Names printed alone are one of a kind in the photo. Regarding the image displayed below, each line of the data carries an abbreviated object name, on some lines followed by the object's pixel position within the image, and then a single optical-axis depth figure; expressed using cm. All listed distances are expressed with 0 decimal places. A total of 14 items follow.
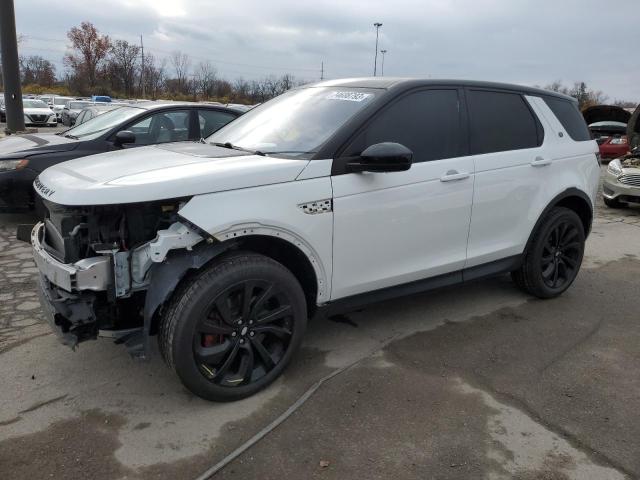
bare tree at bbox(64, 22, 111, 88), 6456
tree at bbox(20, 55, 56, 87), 6606
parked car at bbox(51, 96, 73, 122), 3263
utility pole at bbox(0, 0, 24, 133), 1173
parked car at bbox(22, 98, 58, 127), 2662
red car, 1838
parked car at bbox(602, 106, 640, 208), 987
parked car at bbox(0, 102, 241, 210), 612
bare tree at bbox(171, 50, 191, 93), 6188
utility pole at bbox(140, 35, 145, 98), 5975
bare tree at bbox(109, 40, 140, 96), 6135
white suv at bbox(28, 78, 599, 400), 278
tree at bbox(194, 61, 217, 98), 5808
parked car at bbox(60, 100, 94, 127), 2769
